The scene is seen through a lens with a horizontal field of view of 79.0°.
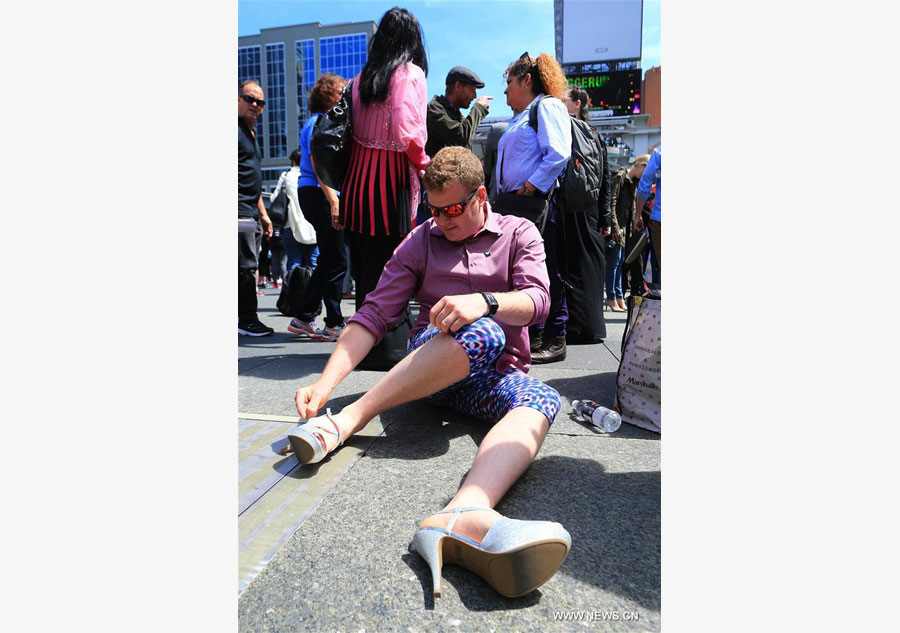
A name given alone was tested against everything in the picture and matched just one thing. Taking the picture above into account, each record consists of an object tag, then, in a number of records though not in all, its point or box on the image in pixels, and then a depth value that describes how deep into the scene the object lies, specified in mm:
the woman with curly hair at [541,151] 3225
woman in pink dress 2738
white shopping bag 2141
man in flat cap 4098
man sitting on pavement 1627
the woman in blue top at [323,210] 3719
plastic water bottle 2131
